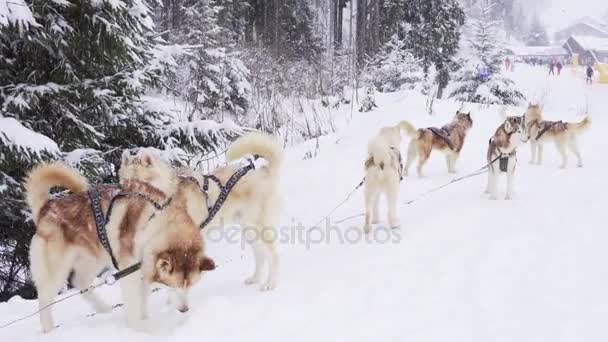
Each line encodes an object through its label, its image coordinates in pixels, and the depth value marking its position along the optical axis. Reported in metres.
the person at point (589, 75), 38.10
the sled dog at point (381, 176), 5.64
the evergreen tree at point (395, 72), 20.55
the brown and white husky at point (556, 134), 9.26
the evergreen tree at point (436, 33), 24.25
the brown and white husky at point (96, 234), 3.14
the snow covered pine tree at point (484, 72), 21.48
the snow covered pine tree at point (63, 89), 4.62
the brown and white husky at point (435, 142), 8.69
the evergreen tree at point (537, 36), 82.62
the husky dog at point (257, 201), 4.20
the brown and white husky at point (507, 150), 6.69
